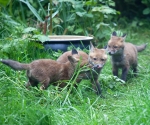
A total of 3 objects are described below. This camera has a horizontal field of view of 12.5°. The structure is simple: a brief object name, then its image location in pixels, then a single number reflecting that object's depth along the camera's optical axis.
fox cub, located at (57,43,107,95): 9.84
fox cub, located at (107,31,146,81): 11.90
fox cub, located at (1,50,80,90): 9.01
